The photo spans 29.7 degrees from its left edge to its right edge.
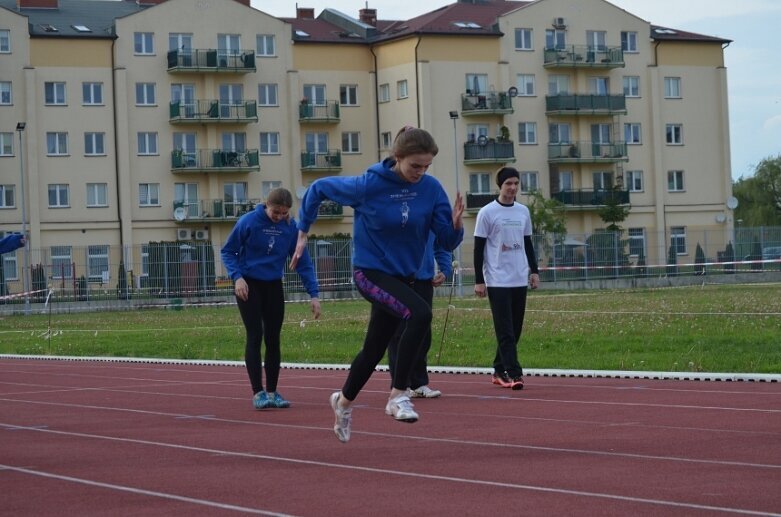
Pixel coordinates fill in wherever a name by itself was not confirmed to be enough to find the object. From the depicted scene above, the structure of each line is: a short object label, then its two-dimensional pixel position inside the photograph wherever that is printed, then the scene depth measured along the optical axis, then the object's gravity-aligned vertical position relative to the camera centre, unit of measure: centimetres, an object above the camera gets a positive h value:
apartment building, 7512 +756
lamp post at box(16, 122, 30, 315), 5425 -59
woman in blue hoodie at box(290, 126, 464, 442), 934 +0
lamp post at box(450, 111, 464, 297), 5675 -52
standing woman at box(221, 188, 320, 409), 1327 -19
